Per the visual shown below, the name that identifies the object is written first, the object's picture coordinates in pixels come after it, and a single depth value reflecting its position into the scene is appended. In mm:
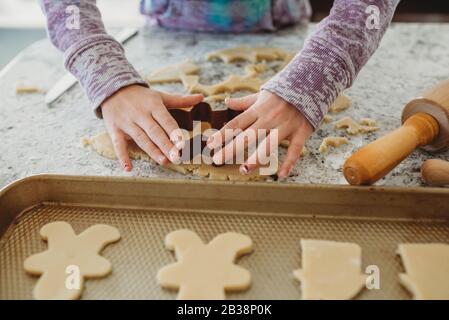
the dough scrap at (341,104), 1118
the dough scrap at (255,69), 1270
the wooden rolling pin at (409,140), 813
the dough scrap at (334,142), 997
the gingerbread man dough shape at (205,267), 697
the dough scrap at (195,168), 906
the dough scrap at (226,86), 1194
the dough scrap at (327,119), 1082
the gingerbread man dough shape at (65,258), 697
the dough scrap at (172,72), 1251
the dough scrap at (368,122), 1070
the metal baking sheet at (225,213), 772
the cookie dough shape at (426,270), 691
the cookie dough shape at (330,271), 690
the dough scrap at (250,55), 1358
